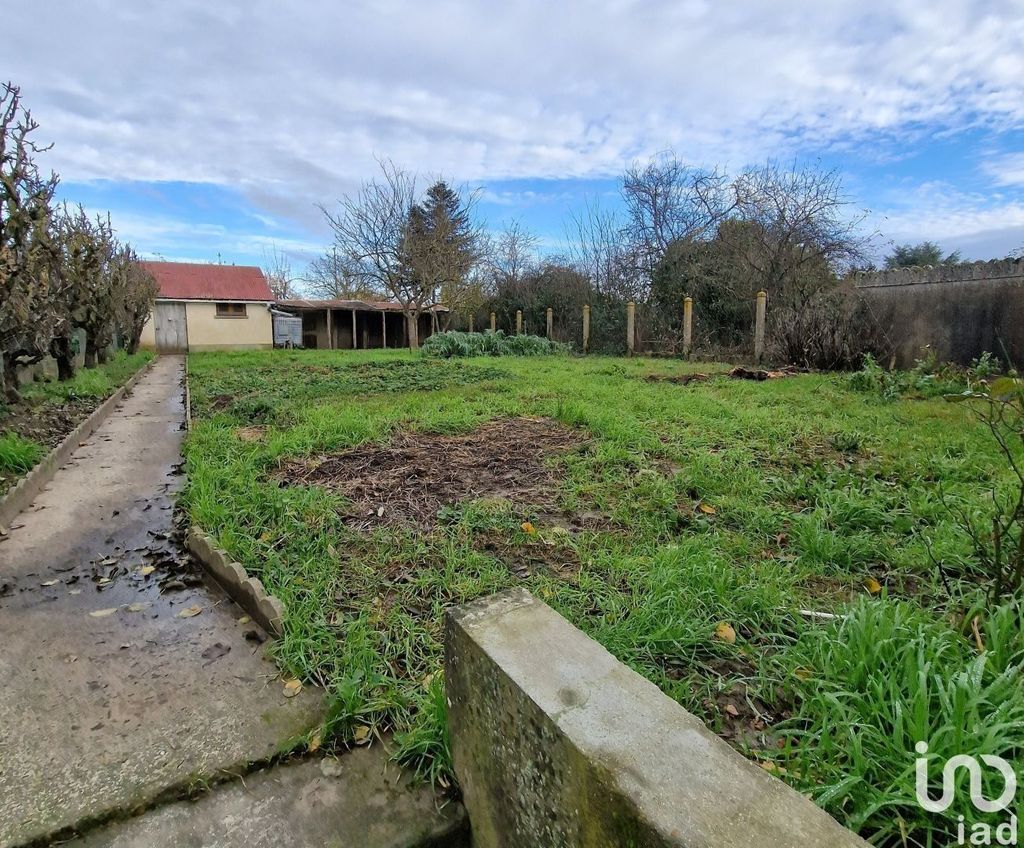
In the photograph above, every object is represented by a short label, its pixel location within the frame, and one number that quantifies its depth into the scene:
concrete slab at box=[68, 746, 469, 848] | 1.28
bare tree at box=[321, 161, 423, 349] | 18.41
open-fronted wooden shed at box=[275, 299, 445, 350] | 24.12
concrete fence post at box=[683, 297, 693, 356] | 12.41
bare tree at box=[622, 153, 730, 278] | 14.96
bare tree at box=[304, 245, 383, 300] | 27.75
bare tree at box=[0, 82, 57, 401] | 5.98
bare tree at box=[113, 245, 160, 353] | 12.38
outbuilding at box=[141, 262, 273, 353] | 20.33
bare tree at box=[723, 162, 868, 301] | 11.73
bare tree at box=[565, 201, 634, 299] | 16.80
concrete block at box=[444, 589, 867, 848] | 0.81
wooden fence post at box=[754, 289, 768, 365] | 10.66
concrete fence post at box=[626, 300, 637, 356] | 13.99
